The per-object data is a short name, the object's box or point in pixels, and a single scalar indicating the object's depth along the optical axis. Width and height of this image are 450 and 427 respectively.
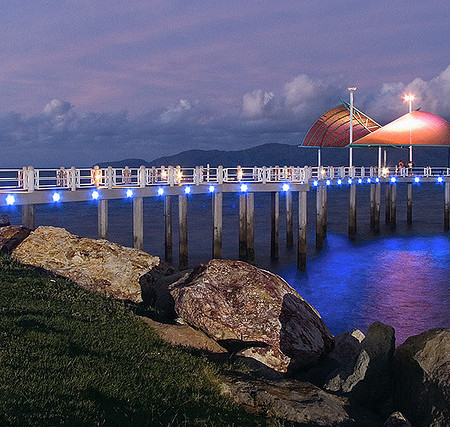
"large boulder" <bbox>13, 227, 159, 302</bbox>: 15.96
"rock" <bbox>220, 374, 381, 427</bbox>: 8.65
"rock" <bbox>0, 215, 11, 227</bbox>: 30.98
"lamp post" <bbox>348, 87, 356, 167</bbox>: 51.50
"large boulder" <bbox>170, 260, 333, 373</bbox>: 12.10
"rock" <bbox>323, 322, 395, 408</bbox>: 9.99
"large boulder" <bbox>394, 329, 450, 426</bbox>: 8.38
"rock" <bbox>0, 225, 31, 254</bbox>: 18.37
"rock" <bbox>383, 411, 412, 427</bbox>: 8.05
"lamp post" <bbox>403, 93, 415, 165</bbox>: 62.72
